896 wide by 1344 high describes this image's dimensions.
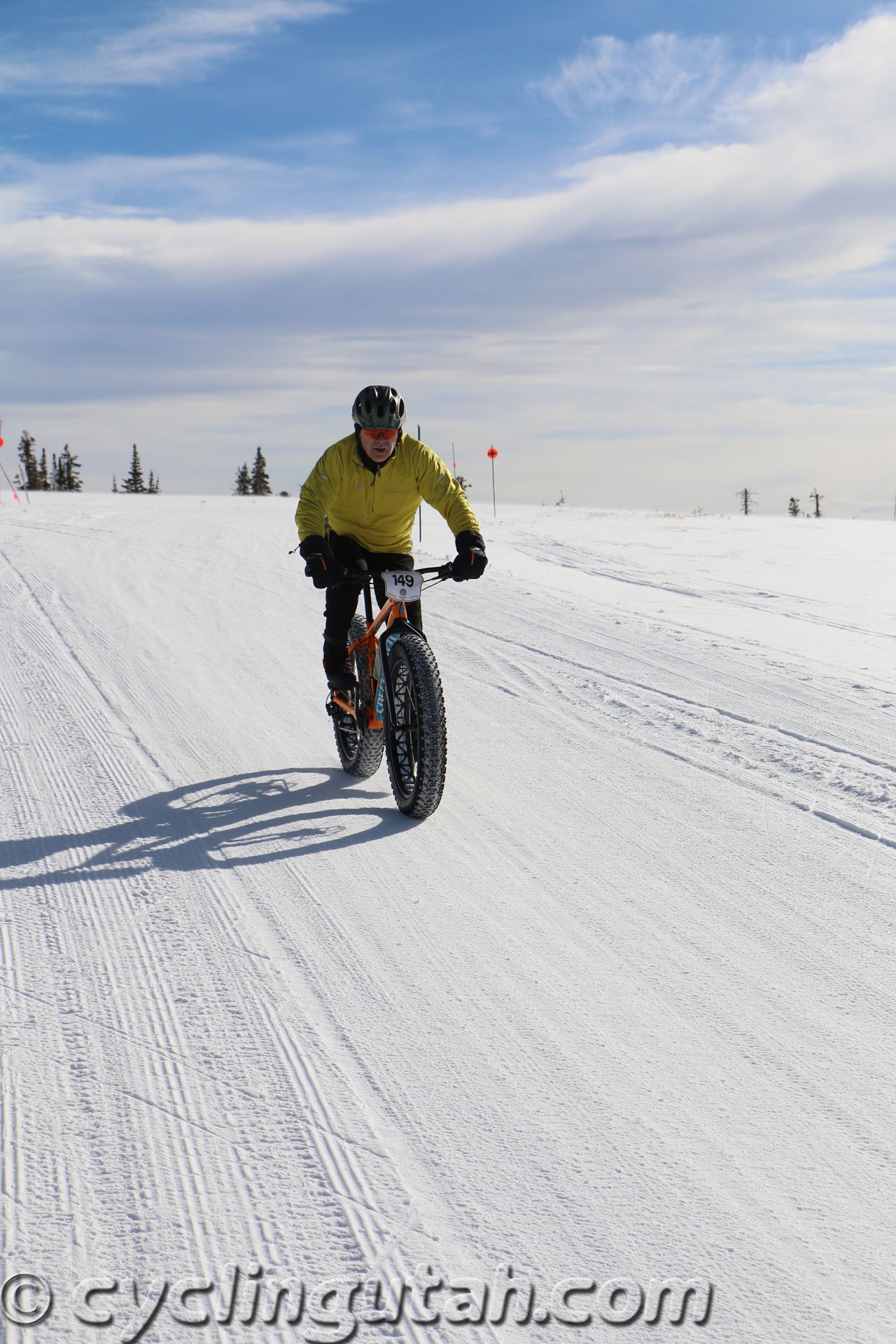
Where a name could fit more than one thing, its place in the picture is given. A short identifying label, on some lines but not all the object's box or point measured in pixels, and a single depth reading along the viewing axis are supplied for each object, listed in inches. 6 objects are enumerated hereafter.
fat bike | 176.4
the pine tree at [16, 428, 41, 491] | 3238.2
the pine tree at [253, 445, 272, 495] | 3161.9
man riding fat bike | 183.9
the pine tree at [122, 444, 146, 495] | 3577.8
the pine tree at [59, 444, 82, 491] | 3289.9
